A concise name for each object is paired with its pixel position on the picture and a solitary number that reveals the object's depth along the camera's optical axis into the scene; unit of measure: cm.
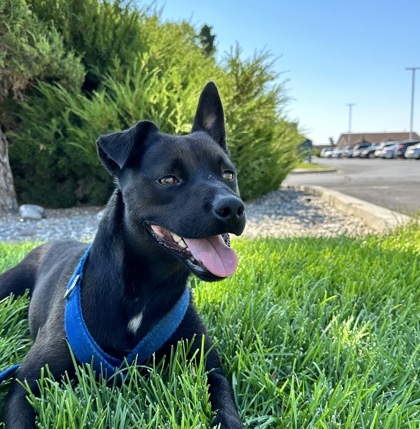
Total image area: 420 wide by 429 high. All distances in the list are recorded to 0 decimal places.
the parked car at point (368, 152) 5651
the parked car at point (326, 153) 7493
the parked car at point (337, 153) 7007
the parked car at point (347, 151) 6666
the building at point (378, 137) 9725
